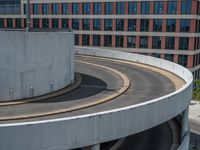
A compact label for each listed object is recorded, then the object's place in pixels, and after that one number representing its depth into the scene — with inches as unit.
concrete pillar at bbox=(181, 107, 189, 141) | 1209.5
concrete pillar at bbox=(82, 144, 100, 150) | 843.4
